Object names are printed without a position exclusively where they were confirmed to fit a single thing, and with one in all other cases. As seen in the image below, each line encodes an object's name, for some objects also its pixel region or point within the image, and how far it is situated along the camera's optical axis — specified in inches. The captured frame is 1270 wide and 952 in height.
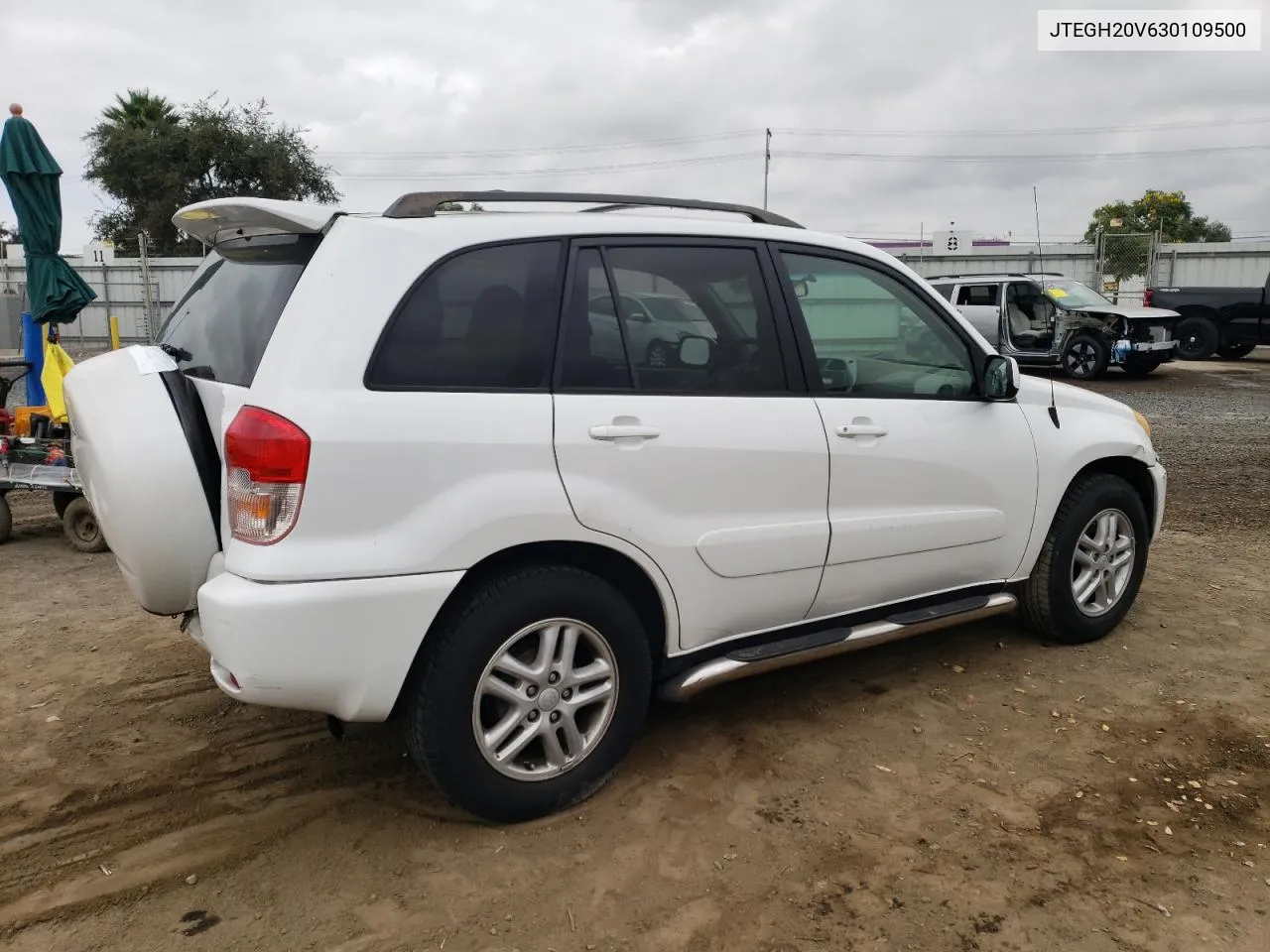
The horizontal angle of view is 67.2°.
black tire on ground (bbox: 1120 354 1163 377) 611.8
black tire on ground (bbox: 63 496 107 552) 238.8
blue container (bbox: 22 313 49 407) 301.4
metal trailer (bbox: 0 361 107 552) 239.6
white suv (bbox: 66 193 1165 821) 97.4
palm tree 1412.5
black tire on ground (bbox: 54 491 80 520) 253.9
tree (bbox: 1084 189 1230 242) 1969.7
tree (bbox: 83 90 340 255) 1298.0
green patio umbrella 270.4
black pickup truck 704.4
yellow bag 284.7
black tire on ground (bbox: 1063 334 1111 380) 612.1
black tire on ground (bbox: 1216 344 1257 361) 734.5
